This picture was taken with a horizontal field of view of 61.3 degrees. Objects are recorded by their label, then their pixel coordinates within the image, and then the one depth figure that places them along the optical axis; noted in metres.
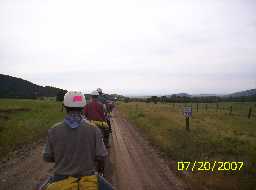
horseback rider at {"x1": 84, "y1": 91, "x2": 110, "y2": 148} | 6.33
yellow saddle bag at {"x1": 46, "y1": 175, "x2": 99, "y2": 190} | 2.45
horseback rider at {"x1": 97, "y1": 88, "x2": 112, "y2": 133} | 8.19
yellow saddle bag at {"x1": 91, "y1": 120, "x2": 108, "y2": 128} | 6.40
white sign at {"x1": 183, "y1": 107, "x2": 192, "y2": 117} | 12.39
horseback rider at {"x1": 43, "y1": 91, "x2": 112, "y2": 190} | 2.69
